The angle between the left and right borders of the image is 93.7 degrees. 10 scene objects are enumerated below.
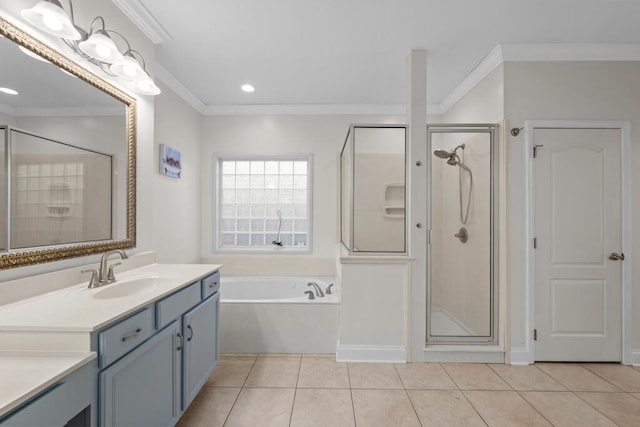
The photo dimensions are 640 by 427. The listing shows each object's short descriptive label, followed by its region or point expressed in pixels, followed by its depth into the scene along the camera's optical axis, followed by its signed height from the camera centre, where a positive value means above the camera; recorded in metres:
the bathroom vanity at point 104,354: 0.92 -0.52
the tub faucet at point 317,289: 3.16 -0.82
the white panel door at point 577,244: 2.53 -0.24
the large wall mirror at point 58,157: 1.34 +0.30
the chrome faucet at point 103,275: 1.66 -0.35
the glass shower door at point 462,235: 2.66 -0.20
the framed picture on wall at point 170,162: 2.88 +0.53
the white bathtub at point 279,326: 2.74 -1.03
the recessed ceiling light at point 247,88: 3.26 +1.40
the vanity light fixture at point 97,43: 1.38 +0.91
